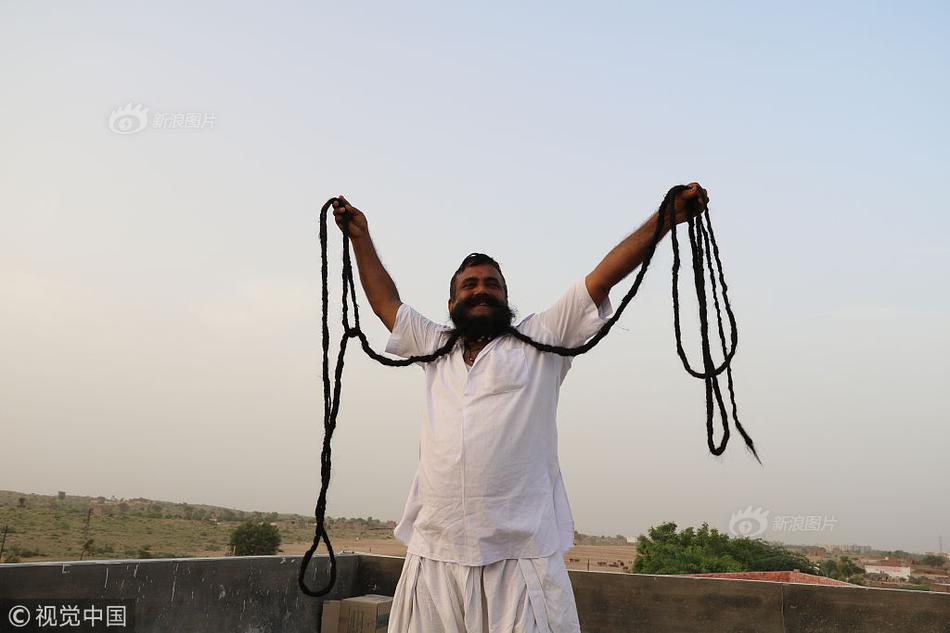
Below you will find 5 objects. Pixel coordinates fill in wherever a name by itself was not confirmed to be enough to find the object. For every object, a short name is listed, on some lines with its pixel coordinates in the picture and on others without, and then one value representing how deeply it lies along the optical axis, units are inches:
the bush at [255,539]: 1189.6
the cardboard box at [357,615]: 187.8
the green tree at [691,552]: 833.5
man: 84.7
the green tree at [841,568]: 1418.1
